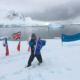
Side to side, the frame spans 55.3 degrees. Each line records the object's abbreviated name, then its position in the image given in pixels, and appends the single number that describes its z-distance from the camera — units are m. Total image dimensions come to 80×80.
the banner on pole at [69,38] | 7.47
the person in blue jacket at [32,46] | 3.18
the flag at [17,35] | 6.24
